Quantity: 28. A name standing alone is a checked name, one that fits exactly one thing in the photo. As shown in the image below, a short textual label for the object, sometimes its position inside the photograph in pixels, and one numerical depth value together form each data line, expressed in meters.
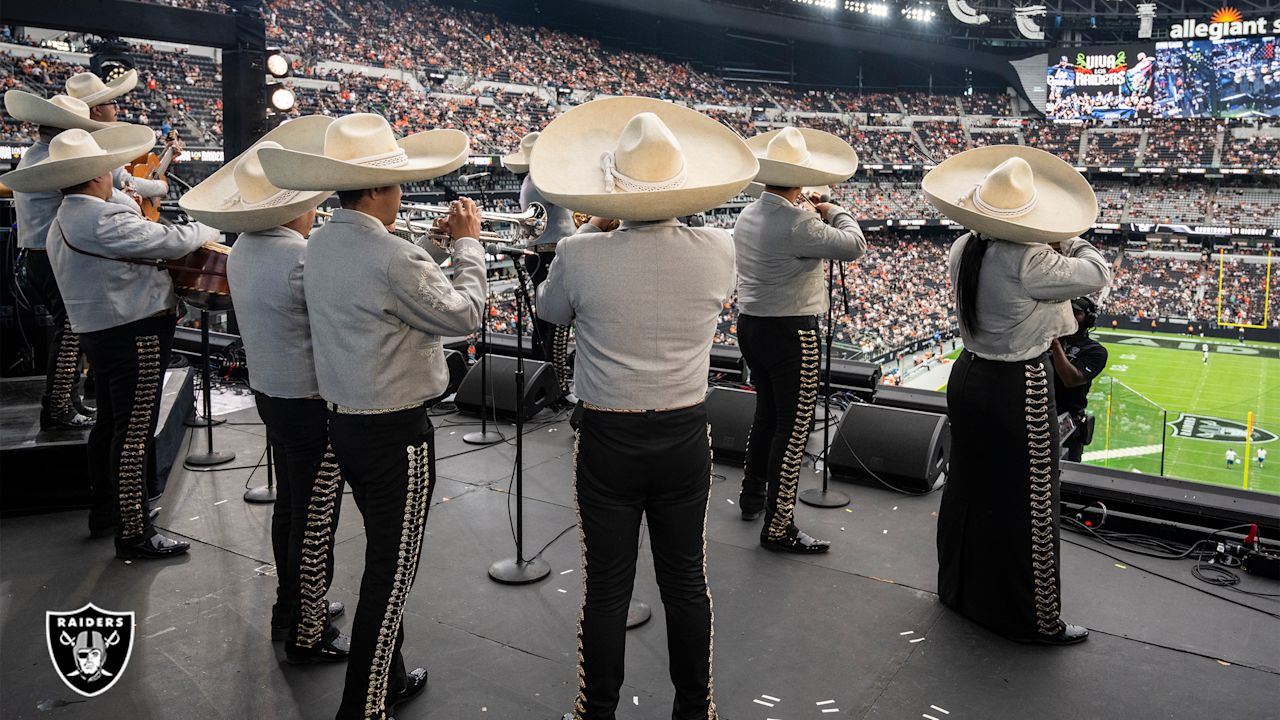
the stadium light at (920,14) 34.59
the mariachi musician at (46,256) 4.25
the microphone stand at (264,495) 4.59
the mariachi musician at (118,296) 3.51
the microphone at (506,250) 3.14
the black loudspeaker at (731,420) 5.31
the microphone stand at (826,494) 4.57
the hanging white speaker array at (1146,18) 35.03
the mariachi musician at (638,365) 2.19
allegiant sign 34.19
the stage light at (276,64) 7.28
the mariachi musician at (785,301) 3.67
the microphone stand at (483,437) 5.69
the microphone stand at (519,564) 3.64
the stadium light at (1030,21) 35.66
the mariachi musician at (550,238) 5.82
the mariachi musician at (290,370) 2.77
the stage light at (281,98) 7.37
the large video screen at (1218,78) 35.09
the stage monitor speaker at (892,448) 4.75
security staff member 3.59
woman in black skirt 3.01
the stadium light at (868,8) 33.91
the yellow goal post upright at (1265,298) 27.45
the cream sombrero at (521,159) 6.10
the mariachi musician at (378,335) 2.29
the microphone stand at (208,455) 5.23
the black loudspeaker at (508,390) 5.99
